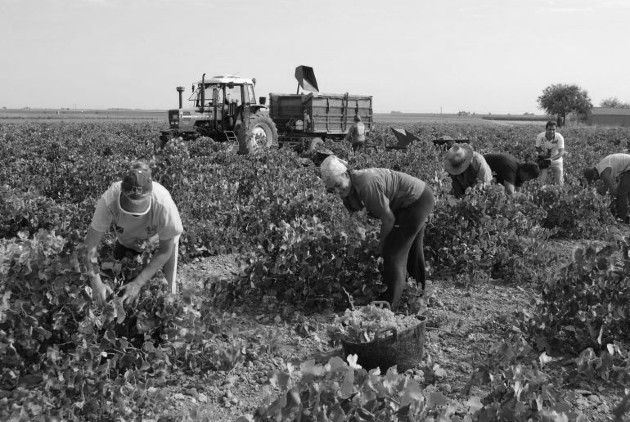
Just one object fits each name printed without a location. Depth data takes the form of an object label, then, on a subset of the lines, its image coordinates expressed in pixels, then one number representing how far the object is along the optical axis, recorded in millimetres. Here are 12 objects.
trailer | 17516
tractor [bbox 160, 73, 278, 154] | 15516
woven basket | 3820
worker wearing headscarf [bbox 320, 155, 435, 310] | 4355
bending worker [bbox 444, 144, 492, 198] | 6289
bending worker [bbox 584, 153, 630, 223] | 7879
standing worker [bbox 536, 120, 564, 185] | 9523
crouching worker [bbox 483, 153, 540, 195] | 7153
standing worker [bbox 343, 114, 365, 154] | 15539
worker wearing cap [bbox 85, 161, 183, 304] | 3414
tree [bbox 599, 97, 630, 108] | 103862
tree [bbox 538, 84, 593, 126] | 78938
